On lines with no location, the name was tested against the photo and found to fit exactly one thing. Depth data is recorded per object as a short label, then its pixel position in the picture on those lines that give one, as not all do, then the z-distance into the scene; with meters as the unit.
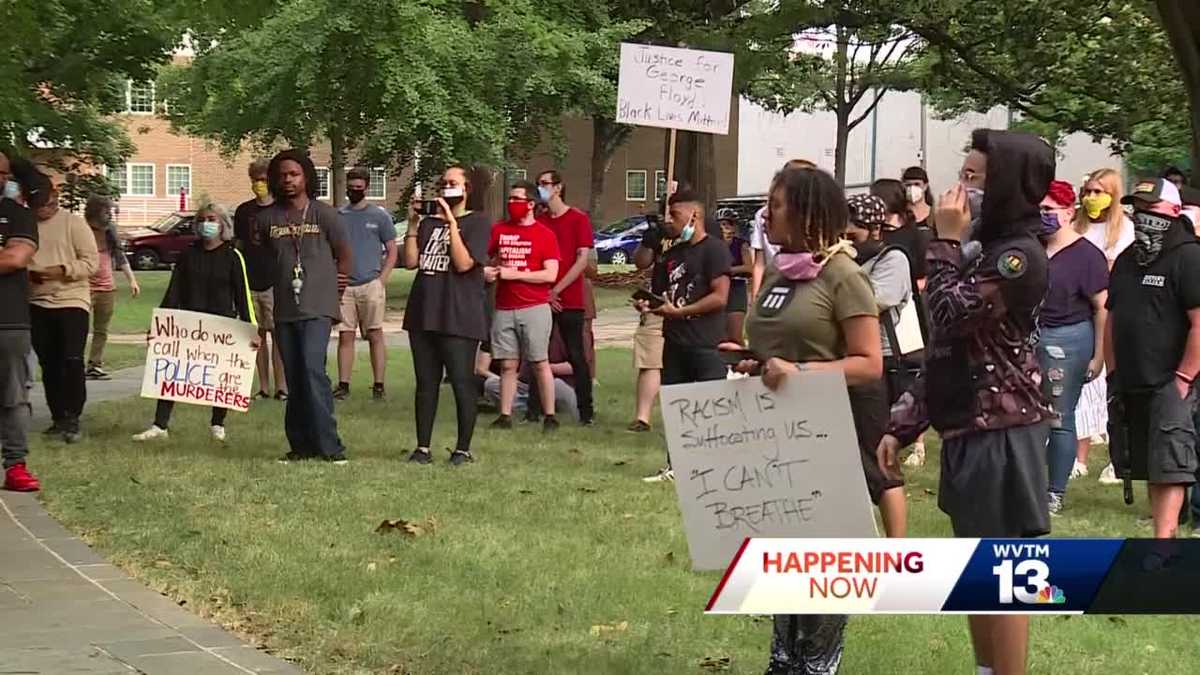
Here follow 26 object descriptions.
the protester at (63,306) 11.36
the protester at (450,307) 10.28
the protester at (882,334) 5.67
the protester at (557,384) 13.79
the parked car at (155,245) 45.81
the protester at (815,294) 5.08
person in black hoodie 4.70
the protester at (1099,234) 10.17
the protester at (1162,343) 7.56
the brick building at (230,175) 66.75
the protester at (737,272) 12.60
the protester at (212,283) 11.73
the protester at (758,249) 10.95
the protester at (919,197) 9.80
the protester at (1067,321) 9.37
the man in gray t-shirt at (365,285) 14.54
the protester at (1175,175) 12.34
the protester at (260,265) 12.36
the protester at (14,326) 9.05
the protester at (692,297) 9.97
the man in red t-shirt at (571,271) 12.96
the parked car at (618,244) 47.19
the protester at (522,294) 11.96
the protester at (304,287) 10.42
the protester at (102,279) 15.55
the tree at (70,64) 12.31
